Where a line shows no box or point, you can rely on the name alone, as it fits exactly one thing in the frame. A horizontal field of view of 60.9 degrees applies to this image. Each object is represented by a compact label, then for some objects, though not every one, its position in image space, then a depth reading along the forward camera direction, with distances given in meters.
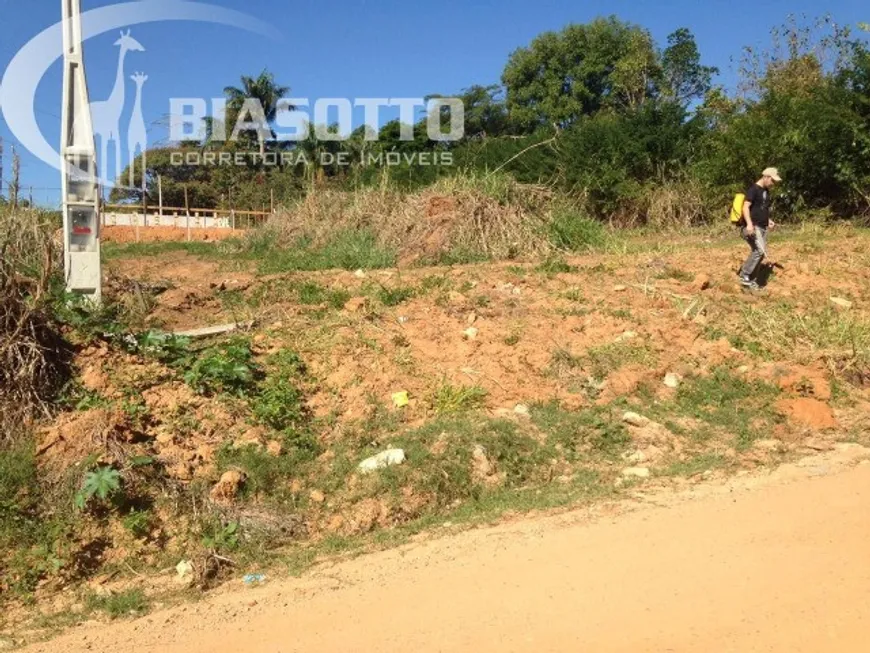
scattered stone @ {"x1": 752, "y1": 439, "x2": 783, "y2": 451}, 4.82
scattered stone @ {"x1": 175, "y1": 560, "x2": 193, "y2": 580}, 3.64
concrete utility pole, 5.77
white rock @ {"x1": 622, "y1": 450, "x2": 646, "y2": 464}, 4.69
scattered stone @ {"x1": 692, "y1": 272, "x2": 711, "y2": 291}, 7.71
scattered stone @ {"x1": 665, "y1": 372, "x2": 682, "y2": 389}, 5.73
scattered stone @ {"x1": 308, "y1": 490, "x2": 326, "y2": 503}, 4.28
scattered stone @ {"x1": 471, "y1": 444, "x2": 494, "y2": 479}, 4.48
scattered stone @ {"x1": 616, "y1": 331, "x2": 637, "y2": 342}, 6.27
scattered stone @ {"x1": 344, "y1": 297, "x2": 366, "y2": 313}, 6.72
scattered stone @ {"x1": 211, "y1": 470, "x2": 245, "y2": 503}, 4.17
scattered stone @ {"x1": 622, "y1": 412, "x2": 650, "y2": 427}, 5.11
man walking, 7.70
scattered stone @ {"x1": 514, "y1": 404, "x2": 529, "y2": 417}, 5.20
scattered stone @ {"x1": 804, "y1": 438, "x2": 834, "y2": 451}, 4.80
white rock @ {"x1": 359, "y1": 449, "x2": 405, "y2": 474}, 4.46
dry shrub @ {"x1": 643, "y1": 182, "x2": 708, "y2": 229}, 14.20
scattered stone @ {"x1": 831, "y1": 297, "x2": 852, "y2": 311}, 7.44
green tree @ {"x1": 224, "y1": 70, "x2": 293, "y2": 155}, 30.17
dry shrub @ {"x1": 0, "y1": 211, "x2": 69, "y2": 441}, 4.55
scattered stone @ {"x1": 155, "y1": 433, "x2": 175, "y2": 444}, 4.48
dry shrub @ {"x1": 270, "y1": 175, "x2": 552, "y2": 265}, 10.20
